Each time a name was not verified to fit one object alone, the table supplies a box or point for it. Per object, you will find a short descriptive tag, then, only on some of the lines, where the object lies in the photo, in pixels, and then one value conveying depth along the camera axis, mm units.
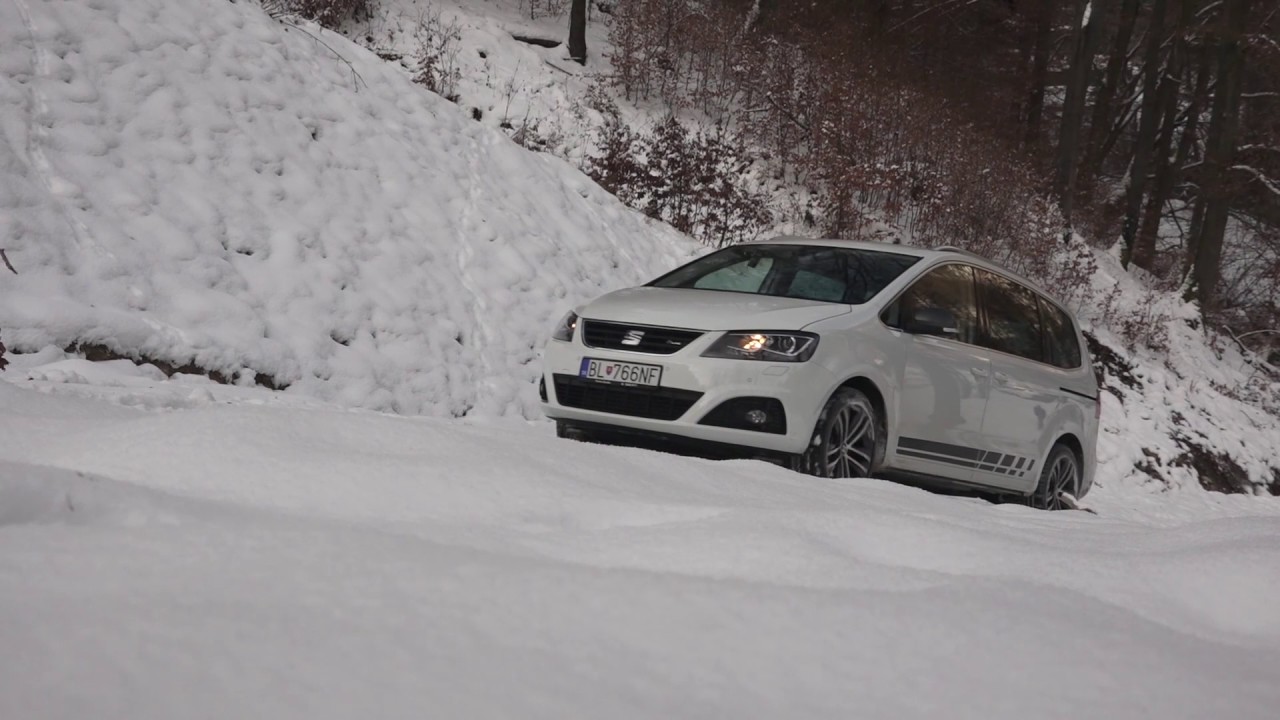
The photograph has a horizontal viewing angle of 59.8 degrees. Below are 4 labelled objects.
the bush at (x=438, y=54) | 13508
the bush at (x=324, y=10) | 10789
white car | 5805
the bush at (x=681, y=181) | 13625
